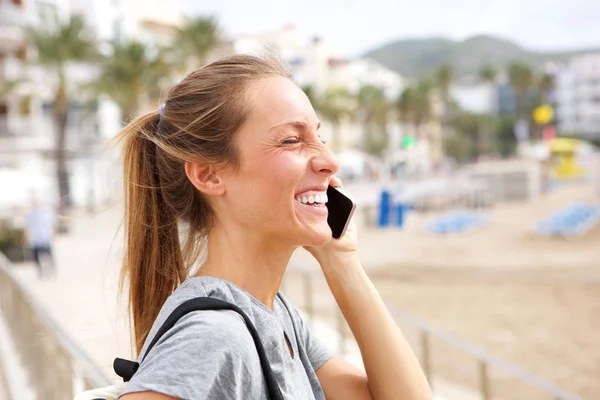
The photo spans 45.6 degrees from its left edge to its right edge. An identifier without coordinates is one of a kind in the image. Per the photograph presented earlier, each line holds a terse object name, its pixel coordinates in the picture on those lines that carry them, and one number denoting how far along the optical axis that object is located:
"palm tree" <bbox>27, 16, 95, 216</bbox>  36.56
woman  1.10
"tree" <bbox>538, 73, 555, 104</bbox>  104.12
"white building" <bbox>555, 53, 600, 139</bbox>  118.88
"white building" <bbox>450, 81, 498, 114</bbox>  150.12
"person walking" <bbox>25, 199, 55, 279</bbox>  12.09
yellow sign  46.26
